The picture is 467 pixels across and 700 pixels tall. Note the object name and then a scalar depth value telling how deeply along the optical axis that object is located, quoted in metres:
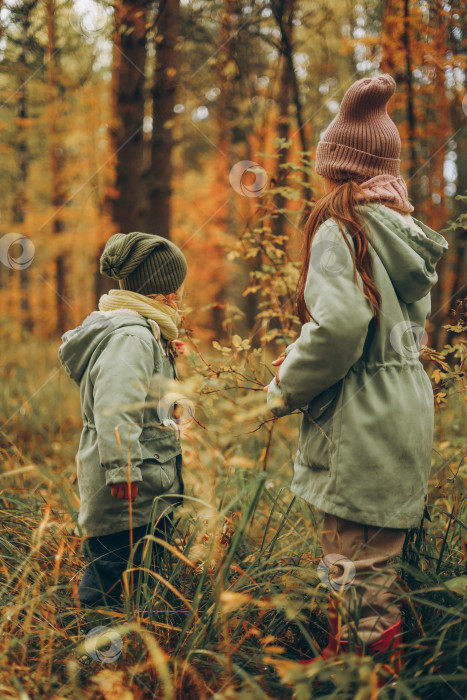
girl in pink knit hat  1.71
